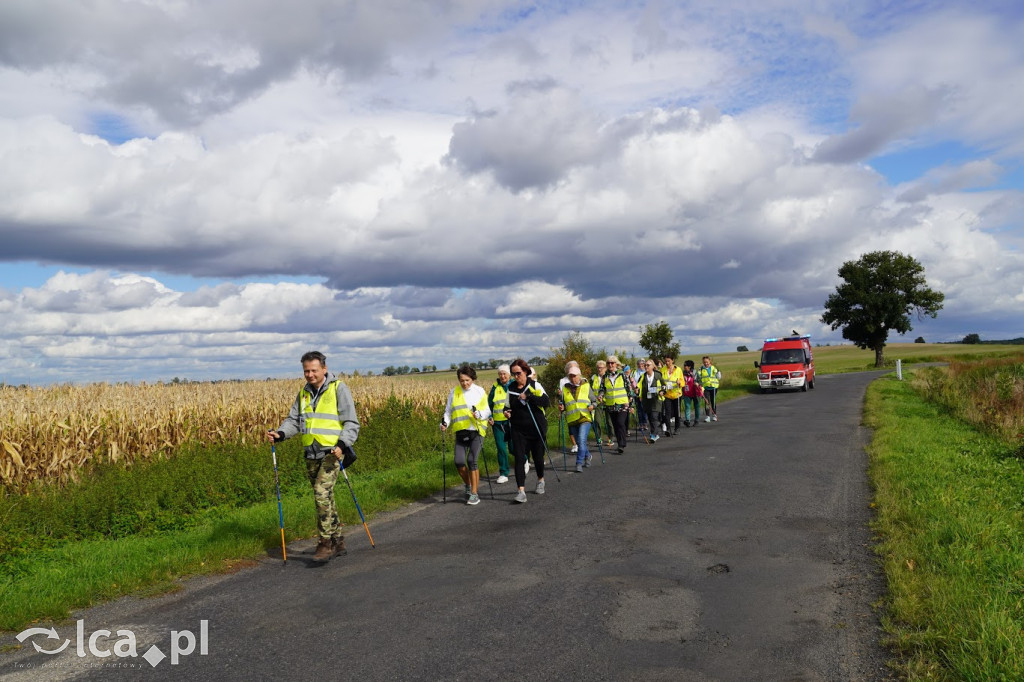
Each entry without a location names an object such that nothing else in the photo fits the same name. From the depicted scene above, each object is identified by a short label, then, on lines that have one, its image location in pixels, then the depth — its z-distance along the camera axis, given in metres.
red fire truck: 36.47
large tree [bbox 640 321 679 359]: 42.78
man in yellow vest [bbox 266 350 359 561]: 7.98
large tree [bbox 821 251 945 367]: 68.62
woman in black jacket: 11.45
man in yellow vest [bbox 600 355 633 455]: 16.16
